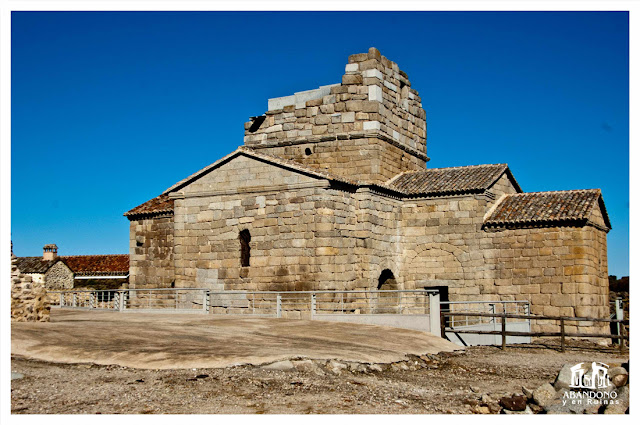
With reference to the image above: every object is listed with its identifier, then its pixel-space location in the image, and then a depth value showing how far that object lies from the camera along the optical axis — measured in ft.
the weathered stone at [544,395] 38.75
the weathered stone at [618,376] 38.99
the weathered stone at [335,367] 44.21
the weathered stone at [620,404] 35.40
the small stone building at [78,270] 179.93
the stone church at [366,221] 77.71
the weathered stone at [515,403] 38.45
